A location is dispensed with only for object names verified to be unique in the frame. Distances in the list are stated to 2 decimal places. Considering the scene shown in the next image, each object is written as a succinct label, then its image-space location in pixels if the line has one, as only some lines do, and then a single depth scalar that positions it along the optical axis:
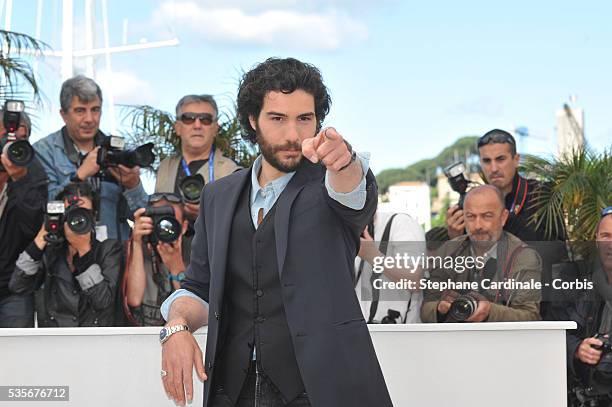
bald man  3.93
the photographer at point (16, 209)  4.69
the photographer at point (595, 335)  3.73
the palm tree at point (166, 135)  5.64
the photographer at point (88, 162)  4.89
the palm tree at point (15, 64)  5.71
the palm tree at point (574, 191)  4.62
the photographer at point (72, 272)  4.38
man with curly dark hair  2.04
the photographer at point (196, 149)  5.03
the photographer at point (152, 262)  4.41
